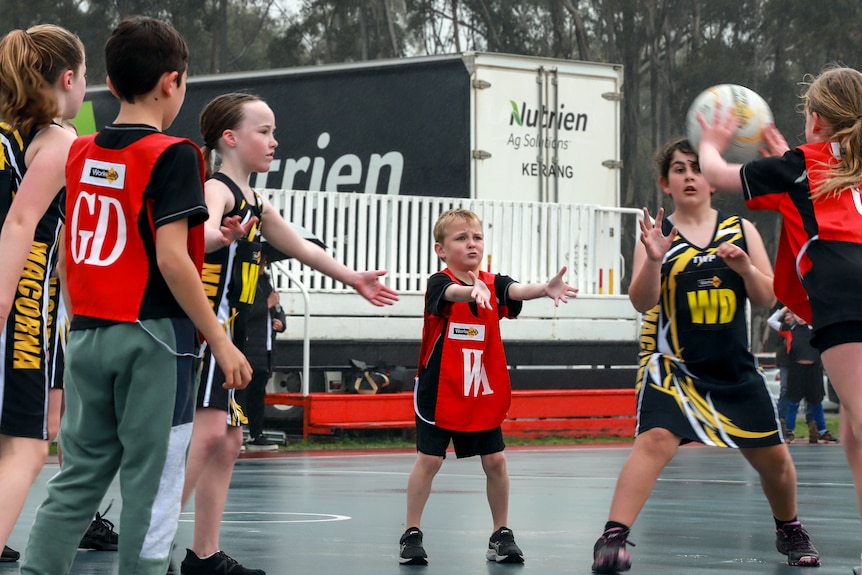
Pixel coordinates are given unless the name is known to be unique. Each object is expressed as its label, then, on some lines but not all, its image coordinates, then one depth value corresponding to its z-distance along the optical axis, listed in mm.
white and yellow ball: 11820
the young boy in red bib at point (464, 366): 13445
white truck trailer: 35281
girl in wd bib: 12586
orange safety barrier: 33469
